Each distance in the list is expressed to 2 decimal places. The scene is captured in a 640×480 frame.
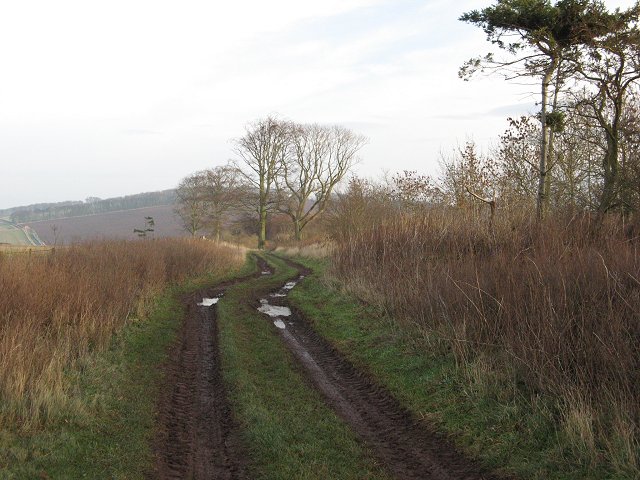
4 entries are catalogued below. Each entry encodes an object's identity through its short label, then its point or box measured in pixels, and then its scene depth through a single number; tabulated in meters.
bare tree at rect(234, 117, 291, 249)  46.31
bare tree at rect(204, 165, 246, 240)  48.66
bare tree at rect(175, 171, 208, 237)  49.78
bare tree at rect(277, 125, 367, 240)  48.47
